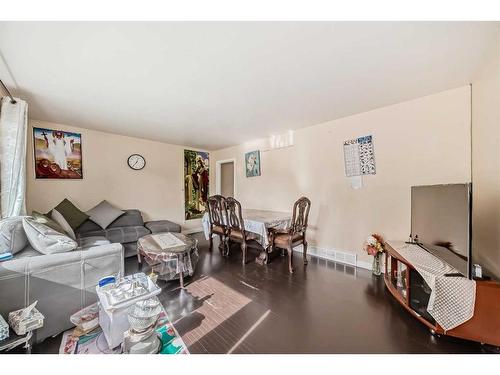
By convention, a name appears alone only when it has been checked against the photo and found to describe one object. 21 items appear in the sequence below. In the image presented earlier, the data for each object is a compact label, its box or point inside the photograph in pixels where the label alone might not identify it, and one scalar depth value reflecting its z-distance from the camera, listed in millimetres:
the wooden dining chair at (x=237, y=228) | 2833
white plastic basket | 1285
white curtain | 2053
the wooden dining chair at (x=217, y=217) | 3033
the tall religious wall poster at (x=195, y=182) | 4828
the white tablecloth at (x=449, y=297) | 1300
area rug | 1306
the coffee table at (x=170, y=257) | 2158
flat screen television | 1355
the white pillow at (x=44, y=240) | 1600
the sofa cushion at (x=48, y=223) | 1894
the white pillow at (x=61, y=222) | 2299
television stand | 1270
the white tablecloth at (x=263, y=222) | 2691
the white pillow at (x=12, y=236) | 1533
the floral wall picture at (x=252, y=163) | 4170
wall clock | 3896
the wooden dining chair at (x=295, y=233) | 2621
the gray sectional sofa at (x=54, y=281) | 1316
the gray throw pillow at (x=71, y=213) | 2920
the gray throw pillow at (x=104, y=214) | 3176
